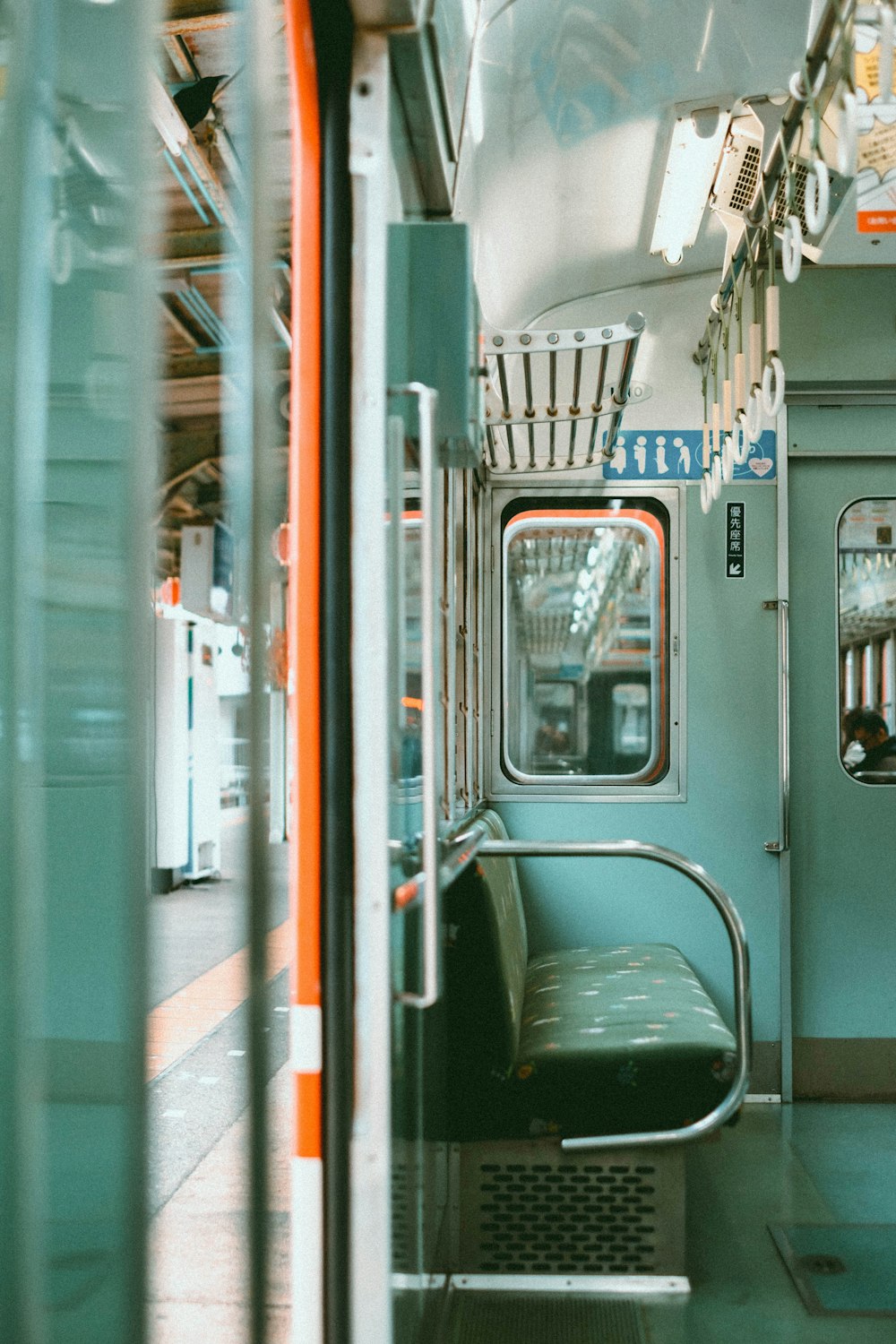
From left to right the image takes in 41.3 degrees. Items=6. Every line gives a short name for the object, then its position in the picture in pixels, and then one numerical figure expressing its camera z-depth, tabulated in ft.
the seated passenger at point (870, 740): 14.37
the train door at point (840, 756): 14.26
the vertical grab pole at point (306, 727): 5.39
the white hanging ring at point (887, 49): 6.13
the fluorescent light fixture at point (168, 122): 9.58
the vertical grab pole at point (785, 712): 14.29
